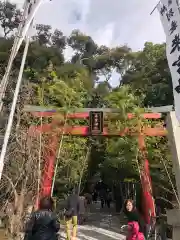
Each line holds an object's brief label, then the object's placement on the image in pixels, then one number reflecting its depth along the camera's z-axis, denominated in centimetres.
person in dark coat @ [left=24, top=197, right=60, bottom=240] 203
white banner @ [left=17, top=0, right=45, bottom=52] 300
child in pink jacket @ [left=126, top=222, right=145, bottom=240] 228
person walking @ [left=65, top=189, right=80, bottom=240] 436
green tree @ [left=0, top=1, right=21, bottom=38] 1403
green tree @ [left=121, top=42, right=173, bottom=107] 949
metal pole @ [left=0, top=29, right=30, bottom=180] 264
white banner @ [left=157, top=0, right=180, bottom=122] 251
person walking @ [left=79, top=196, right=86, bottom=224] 600
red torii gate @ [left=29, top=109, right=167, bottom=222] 589
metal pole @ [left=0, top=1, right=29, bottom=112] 279
